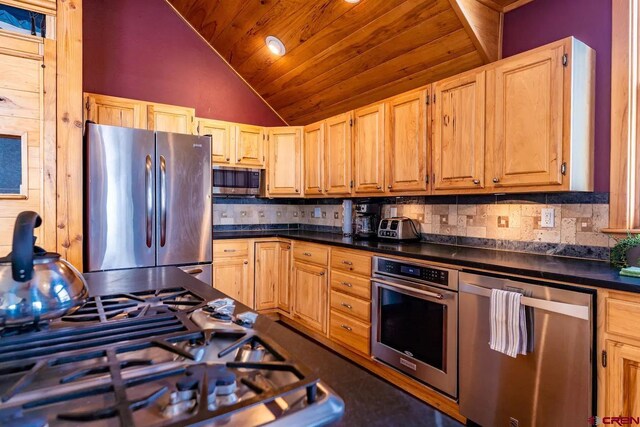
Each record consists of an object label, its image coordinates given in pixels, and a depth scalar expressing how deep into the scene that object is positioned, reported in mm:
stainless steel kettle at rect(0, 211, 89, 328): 707
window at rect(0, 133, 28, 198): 2137
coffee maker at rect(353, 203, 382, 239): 3492
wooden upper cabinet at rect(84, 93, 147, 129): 3180
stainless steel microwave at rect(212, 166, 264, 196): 3914
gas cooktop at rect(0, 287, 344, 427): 492
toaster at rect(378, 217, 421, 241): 3037
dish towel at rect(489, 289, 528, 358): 1792
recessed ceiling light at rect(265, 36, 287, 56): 3510
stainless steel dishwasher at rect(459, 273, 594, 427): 1614
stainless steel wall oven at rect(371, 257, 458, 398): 2182
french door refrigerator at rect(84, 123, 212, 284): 2662
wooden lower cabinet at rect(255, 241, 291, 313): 3865
